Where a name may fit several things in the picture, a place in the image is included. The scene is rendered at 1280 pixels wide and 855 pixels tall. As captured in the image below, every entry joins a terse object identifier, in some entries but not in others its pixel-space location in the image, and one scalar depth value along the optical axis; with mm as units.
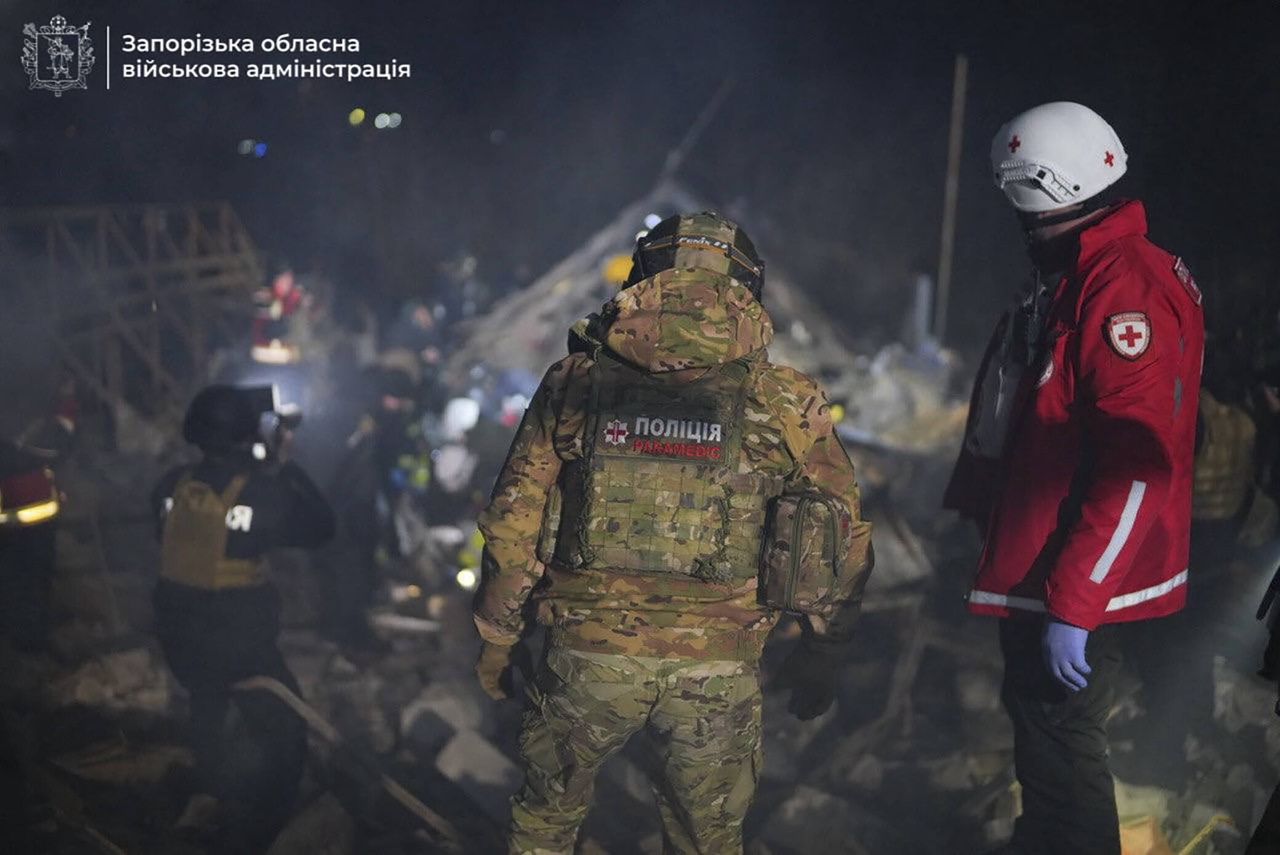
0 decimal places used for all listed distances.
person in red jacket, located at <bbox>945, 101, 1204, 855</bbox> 2445
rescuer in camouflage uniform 2514
